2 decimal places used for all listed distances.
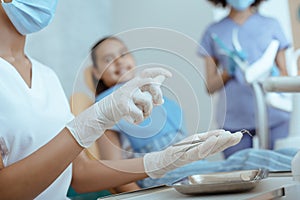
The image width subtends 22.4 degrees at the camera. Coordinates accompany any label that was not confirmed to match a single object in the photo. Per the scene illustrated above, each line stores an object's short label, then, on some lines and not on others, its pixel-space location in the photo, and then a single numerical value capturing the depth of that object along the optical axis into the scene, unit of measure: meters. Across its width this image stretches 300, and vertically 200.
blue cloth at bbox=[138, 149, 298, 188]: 2.17
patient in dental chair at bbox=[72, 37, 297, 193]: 1.72
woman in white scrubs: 1.55
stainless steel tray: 1.50
